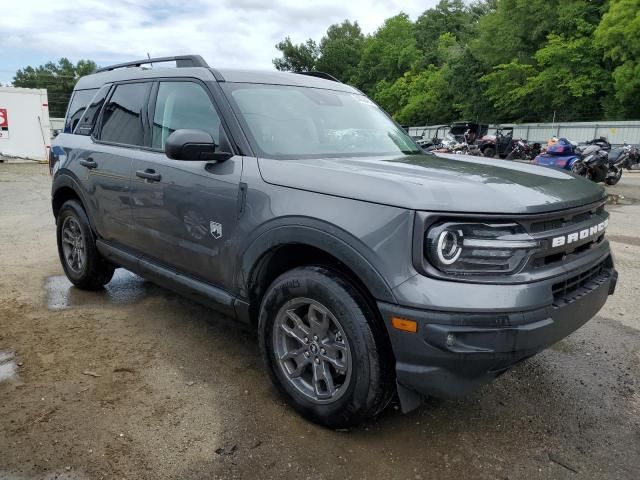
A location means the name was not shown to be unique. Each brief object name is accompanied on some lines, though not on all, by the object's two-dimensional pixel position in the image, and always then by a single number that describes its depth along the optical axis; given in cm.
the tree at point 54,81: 8638
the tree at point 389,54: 6341
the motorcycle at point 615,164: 1373
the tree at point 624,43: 2991
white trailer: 1989
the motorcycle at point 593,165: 1216
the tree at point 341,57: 7894
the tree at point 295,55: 8144
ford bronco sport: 221
